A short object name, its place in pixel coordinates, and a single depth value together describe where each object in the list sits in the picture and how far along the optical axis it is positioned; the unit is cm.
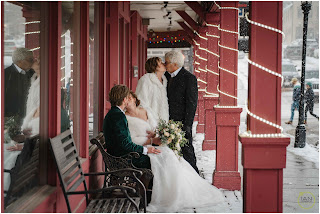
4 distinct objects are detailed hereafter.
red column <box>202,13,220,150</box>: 901
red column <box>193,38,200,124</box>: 1577
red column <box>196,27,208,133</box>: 1237
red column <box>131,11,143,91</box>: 1199
